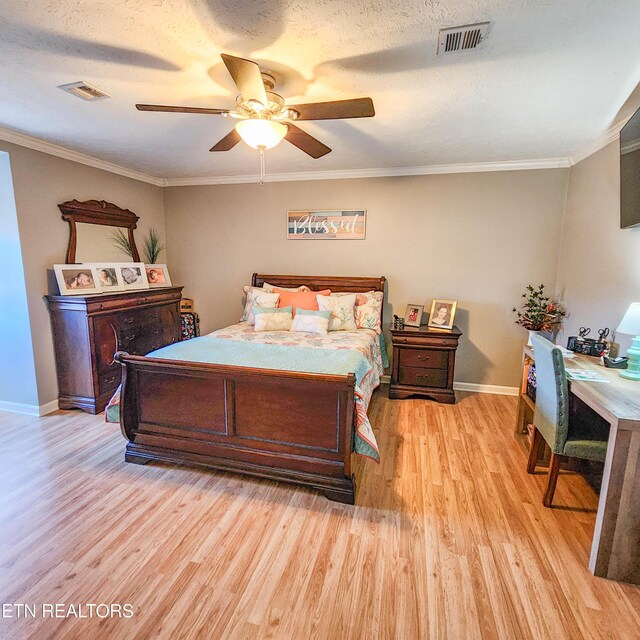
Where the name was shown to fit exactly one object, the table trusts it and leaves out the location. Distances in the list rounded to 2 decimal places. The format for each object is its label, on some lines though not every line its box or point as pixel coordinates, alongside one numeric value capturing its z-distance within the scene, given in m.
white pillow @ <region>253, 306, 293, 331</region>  3.68
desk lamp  2.05
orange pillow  3.94
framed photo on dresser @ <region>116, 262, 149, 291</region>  4.02
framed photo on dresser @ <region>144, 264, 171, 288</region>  4.46
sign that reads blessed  4.24
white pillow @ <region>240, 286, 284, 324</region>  3.98
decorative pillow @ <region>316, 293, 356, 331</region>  3.79
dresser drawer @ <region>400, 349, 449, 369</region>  3.74
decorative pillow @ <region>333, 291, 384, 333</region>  3.88
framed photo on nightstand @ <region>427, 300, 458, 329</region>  3.90
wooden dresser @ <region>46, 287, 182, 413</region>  3.34
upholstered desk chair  2.00
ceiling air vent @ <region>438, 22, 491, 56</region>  1.59
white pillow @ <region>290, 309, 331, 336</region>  3.58
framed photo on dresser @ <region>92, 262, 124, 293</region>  3.73
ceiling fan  1.79
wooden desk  1.58
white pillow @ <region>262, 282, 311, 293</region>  4.23
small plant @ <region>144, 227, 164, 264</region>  4.66
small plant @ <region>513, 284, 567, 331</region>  3.44
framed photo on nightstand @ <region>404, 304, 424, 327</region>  4.00
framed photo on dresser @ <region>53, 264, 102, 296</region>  3.35
